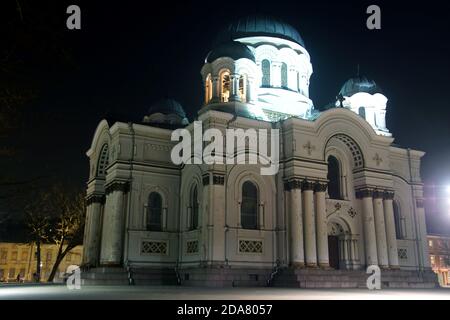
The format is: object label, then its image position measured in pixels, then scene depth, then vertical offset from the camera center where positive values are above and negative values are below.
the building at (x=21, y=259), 49.59 +2.85
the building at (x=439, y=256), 48.50 +3.35
